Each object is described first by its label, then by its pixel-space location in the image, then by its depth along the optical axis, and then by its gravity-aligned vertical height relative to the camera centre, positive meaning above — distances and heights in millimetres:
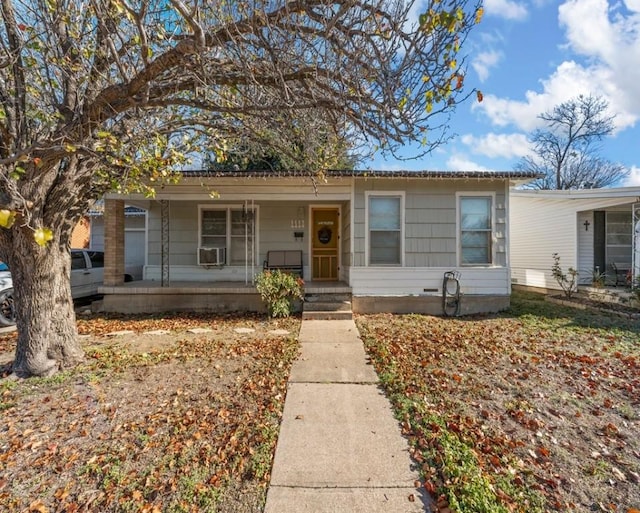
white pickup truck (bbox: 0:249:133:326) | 8031 -332
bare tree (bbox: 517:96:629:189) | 21484 +7249
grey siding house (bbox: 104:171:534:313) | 7504 +566
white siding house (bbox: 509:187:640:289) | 9164 +848
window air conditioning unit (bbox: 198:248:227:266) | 8938 +77
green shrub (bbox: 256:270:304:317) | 6871 -626
